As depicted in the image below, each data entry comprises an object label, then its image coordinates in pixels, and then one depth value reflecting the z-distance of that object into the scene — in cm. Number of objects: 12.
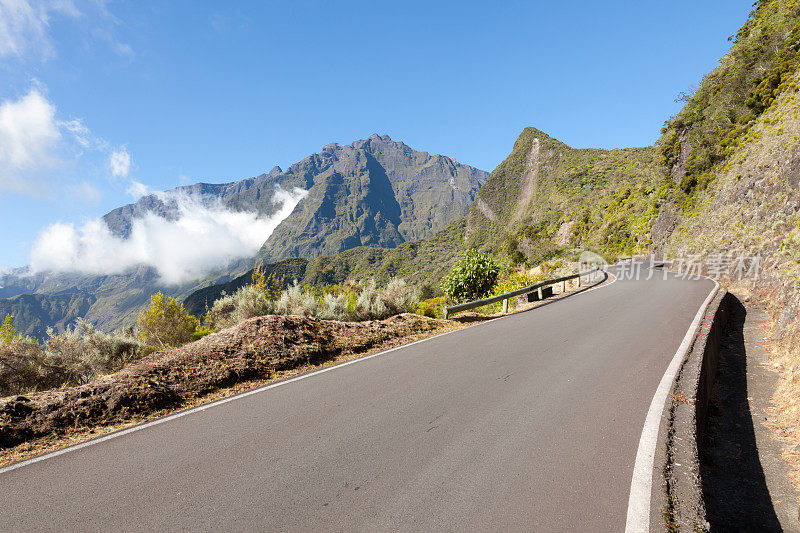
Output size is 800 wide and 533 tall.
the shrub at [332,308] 1032
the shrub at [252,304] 1016
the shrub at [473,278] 1745
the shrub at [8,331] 771
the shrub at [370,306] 1166
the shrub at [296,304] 1025
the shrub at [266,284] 1145
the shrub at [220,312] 1110
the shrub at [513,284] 1755
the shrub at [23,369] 643
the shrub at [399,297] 1299
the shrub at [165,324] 970
